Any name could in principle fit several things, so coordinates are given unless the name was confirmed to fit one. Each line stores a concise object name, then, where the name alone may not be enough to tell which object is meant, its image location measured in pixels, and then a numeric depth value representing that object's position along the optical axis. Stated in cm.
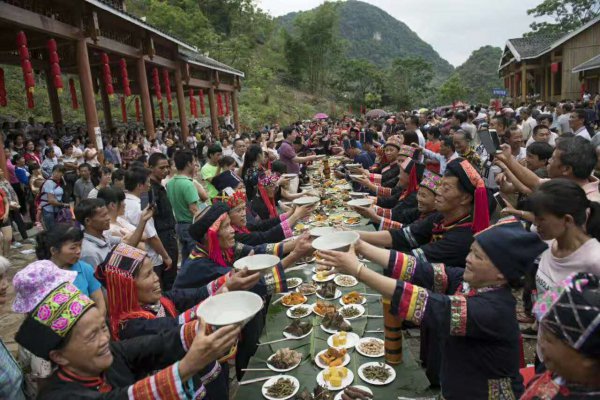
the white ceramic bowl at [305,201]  447
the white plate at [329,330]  331
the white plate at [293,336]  328
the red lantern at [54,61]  883
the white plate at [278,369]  291
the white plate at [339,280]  420
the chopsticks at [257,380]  285
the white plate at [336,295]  396
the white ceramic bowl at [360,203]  432
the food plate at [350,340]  310
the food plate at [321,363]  290
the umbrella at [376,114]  2527
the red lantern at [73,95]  1518
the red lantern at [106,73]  1071
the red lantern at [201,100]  2066
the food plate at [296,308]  361
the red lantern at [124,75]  1185
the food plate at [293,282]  430
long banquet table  269
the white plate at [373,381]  268
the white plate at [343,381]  264
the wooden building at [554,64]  1833
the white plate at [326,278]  429
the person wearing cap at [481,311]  194
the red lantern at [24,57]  772
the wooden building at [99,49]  814
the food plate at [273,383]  263
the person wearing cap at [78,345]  160
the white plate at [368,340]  296
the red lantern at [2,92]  1069
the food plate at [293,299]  390
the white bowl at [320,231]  308
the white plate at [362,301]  379
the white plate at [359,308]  353
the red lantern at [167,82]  1534
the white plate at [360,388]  255
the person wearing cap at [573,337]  127
